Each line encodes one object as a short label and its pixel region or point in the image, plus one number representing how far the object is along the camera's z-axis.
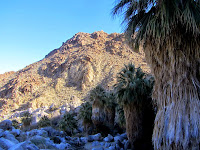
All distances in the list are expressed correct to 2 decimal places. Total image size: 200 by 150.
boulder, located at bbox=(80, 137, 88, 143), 21.56
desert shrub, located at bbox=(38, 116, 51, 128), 36.67
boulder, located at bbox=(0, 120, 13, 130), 14.03
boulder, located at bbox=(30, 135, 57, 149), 8.19
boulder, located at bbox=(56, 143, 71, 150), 11.40
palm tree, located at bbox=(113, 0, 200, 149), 4.93
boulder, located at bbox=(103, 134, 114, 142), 20.08
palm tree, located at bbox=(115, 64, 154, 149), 14.94
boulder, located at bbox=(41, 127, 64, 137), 20.70
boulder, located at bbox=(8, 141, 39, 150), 5.41
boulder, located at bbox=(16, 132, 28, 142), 10.42
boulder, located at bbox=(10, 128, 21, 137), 11.33
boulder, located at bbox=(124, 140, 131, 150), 15.45
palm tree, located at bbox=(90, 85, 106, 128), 26.08
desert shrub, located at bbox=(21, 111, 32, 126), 40.75
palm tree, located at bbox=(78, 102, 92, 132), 29.40
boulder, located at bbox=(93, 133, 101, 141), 21.94
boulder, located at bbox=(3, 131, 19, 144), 8.43
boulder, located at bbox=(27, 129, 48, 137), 15.20
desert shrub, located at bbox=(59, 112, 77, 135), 30.62
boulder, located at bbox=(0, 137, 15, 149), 5.93
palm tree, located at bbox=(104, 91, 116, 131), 26.89
